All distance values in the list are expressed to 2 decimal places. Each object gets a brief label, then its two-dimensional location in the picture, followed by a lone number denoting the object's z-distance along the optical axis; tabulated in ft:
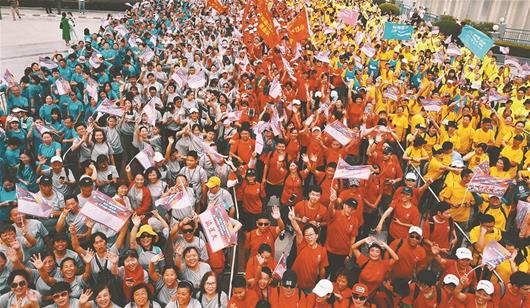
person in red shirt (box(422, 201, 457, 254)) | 18.98
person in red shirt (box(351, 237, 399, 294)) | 16.87
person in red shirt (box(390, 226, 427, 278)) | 17.95
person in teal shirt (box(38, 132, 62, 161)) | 24.44
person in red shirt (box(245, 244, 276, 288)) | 16.16
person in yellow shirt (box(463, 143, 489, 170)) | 25.05
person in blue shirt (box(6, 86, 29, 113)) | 32.14
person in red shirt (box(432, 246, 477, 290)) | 16.66
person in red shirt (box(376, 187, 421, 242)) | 19.88
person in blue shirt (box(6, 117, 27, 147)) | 26.13
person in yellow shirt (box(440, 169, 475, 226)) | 21.68
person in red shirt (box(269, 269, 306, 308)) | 15.20
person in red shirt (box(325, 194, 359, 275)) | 19.08
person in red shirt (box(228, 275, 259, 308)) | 14.89
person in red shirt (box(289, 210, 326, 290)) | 17.31
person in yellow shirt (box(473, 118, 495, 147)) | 29.55
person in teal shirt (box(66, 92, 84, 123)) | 32.17
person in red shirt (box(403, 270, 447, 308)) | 15.65
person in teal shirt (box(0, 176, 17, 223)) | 20.97
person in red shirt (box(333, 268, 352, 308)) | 15.50
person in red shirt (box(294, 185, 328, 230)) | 19.62
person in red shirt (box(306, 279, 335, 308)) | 14.85
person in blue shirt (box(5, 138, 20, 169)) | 24.29
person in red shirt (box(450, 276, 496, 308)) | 15.31
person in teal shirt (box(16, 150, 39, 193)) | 23.12
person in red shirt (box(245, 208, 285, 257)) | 17.80
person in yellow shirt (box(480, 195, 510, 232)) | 19.88
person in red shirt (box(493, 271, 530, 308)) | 15.66
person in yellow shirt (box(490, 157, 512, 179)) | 23.84
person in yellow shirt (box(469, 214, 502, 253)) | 18.53
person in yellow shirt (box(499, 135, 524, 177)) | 26.14
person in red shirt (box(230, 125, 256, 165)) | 25.00
